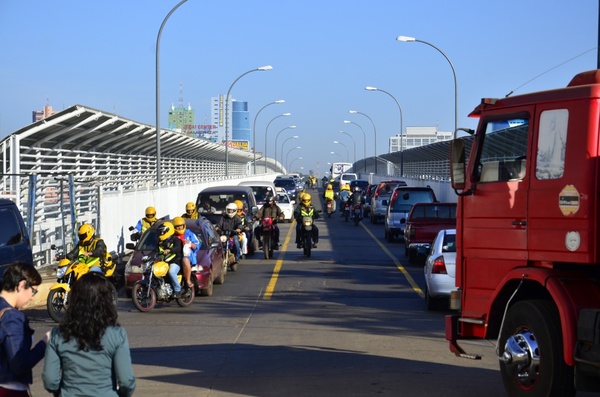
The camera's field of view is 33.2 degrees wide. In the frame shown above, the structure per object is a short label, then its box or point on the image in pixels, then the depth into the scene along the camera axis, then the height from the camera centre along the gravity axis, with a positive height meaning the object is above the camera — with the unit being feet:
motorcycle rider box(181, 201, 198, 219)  75.27 -2.57
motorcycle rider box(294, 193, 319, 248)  86.12 -2.86
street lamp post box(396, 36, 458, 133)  137.02 +12.61
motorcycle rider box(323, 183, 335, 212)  158.26 -2.28
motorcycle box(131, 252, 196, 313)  53.26 -5.81
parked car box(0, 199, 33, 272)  44.27 -2.73
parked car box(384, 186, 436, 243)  107.55 -2.49
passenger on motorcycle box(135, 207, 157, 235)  70.74 -3.09
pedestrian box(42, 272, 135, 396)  17.92 -3.15
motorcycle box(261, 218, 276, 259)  85.51 -4.84
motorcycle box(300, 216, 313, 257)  87.04 -4.88
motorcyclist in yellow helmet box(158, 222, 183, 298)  53.83 -4.01
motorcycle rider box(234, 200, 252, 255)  81.20 -4.06
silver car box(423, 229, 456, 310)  51.98 -4.75
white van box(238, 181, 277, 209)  126.21 -1.41
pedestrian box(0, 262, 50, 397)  18.61 -3.22
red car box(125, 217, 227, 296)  56.65 -4.60
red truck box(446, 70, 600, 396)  25.55 -1.55
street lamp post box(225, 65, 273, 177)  168.31 +14.88
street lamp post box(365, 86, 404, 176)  223.63 +7.58
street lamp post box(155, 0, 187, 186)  104.89 +9.37
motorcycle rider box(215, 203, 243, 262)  77.41 -3.61
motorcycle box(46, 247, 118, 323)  49.03 -5.25
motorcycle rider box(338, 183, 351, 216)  154.34 -2.48
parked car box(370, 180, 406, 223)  147.04 -2.64
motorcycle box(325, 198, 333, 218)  160.35 -4.22
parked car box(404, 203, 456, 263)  80.59 -3.45
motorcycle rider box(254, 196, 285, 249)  85.35 -2.80
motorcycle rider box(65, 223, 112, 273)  49.70 -3.52
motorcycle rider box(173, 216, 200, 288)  54.65 -3.78
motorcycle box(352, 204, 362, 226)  140.46 -4.79
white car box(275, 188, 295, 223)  146.00 -3.75
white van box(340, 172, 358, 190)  274.20 +1.01
